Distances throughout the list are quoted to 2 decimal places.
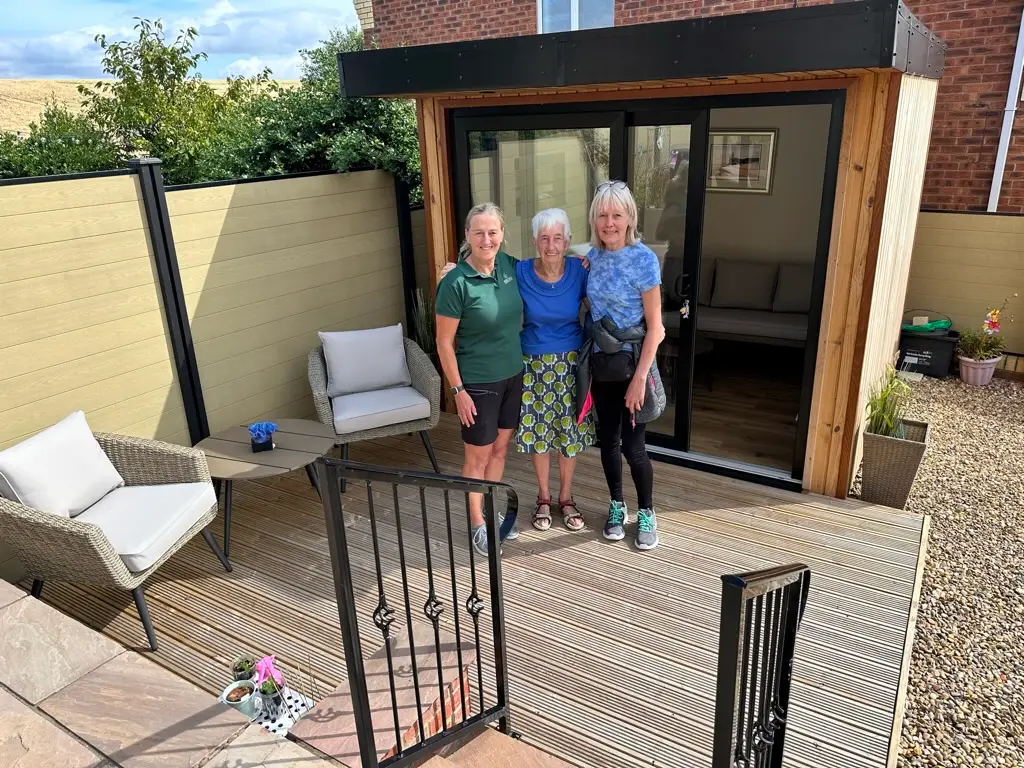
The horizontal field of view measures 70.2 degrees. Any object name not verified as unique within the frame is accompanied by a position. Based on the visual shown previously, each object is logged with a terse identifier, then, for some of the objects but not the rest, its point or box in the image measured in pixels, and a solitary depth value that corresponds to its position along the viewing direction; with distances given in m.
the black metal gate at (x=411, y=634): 1.59
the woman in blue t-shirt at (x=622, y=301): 3.24
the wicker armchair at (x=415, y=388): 4.31
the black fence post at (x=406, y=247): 5.41
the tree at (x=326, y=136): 5.07
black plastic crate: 6.25
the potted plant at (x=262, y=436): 3.91
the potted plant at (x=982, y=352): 6.03
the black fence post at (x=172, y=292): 3.94
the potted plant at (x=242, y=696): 2.56
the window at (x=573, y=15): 8.14
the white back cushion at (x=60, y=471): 3.07
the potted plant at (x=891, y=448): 3.90
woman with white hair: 3.24
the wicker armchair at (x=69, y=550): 2.89
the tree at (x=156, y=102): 7.14
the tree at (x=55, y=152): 6.26
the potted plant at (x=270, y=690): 2.59
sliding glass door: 4.06
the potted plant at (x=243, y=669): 2.67
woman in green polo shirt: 3.15
